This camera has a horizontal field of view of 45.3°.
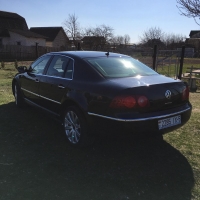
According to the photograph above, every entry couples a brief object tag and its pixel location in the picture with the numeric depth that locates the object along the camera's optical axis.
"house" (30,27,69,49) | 44.25
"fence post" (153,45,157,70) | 9.97
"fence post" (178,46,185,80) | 9.60
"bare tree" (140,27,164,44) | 50.88
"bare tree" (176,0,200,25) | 6.50
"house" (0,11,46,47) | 33.81
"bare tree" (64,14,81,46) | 44.06
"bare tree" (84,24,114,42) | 40.59
